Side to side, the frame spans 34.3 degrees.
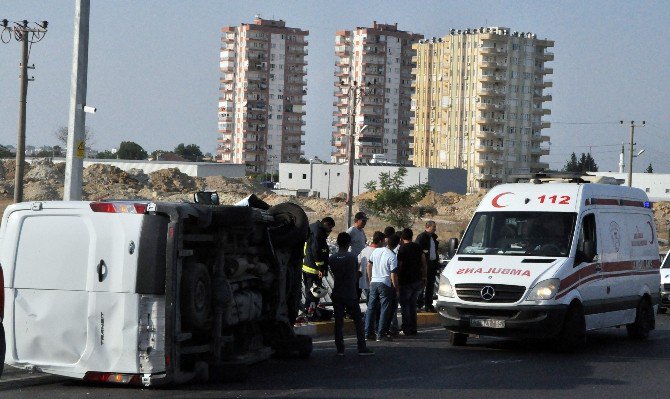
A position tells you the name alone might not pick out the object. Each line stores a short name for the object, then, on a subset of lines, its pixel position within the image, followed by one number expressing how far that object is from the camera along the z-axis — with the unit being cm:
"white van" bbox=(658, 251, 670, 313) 2634
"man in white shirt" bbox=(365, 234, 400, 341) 1711
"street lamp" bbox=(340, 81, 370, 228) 5544
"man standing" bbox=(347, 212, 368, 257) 1909
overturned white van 1114
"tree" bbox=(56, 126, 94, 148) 14640
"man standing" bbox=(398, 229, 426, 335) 1844
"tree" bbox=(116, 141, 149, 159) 18338
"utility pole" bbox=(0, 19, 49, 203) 3962
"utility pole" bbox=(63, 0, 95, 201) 1734
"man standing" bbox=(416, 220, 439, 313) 2084
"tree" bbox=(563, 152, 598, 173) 16796
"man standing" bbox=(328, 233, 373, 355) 1530
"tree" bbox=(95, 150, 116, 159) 18912
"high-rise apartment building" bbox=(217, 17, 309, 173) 18775
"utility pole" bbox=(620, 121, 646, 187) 7720
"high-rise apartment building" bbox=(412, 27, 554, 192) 14188
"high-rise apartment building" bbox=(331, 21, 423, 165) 18912
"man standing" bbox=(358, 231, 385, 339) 1747
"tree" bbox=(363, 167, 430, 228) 7031
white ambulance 1589
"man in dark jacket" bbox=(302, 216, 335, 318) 1717
